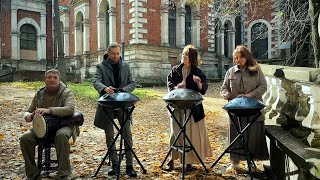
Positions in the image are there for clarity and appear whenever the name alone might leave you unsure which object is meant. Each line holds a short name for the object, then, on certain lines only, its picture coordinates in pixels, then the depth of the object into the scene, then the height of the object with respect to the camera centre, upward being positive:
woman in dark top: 5.16 -0.54
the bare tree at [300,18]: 7.77 +1.59
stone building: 22.47 +3.16
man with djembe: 4.70 -0.51
